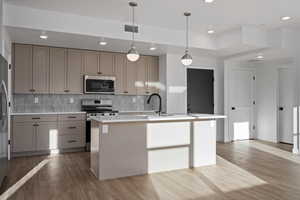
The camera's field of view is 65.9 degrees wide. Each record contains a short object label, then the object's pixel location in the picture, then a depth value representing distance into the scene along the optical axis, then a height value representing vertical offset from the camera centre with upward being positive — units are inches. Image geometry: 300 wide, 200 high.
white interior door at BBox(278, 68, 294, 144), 242.6 -5.9
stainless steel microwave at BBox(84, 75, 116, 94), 217.6 +15.6
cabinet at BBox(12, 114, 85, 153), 186.7 -27.3
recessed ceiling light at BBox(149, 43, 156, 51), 199.0 +47.8
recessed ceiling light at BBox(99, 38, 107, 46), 181.9 +47.6
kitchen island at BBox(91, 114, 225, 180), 135.0 -27.6
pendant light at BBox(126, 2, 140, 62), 143.7 +28.9
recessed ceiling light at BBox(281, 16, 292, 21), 169.6 +61.2
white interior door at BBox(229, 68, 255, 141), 260.5 -2.9
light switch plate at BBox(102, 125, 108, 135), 132.6 -16.4
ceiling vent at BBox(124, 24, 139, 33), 179.9 +56.5
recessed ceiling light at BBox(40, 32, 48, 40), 166.1 +48.0
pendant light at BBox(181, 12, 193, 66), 155.9 +28.1
